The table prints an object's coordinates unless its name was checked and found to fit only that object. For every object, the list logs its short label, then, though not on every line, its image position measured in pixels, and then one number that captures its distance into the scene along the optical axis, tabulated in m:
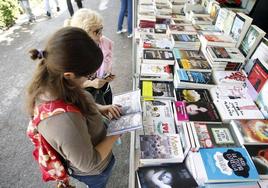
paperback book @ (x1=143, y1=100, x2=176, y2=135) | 1.22
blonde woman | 1.38
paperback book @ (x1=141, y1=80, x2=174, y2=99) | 1.46
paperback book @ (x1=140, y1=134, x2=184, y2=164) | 1.04
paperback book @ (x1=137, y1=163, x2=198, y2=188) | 0.95
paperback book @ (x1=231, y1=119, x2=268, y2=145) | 1.07
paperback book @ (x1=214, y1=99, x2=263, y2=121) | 1.22
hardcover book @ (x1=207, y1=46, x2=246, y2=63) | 1.54
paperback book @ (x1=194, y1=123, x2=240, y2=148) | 1.07
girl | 0.72
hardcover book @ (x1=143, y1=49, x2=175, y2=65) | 1.69
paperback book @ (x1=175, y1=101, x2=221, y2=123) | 1.21
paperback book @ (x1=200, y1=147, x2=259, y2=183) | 0.92
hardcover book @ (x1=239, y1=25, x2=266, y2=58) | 1.47
